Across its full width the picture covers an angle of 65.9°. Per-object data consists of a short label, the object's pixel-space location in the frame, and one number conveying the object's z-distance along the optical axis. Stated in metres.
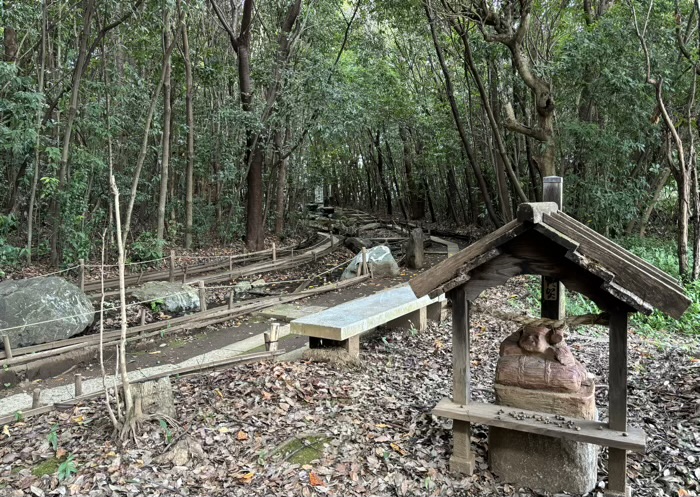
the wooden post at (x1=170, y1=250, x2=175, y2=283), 10.66
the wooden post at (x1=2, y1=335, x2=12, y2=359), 6.06
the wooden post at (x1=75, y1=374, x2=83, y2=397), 4.74
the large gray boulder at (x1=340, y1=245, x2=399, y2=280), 12.21
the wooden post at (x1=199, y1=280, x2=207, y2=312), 8.34
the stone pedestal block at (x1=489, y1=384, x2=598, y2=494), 3.49
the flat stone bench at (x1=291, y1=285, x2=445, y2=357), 5.53
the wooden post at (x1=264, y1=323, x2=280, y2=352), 5.82
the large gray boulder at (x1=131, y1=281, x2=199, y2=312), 9.15
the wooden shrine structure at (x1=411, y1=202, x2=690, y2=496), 3.15
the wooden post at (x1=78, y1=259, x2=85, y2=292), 9.03
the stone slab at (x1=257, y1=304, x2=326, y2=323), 9.04
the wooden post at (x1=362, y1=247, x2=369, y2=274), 11.91
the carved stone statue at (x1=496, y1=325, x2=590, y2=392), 3.55
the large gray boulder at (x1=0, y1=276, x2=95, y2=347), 7.22
